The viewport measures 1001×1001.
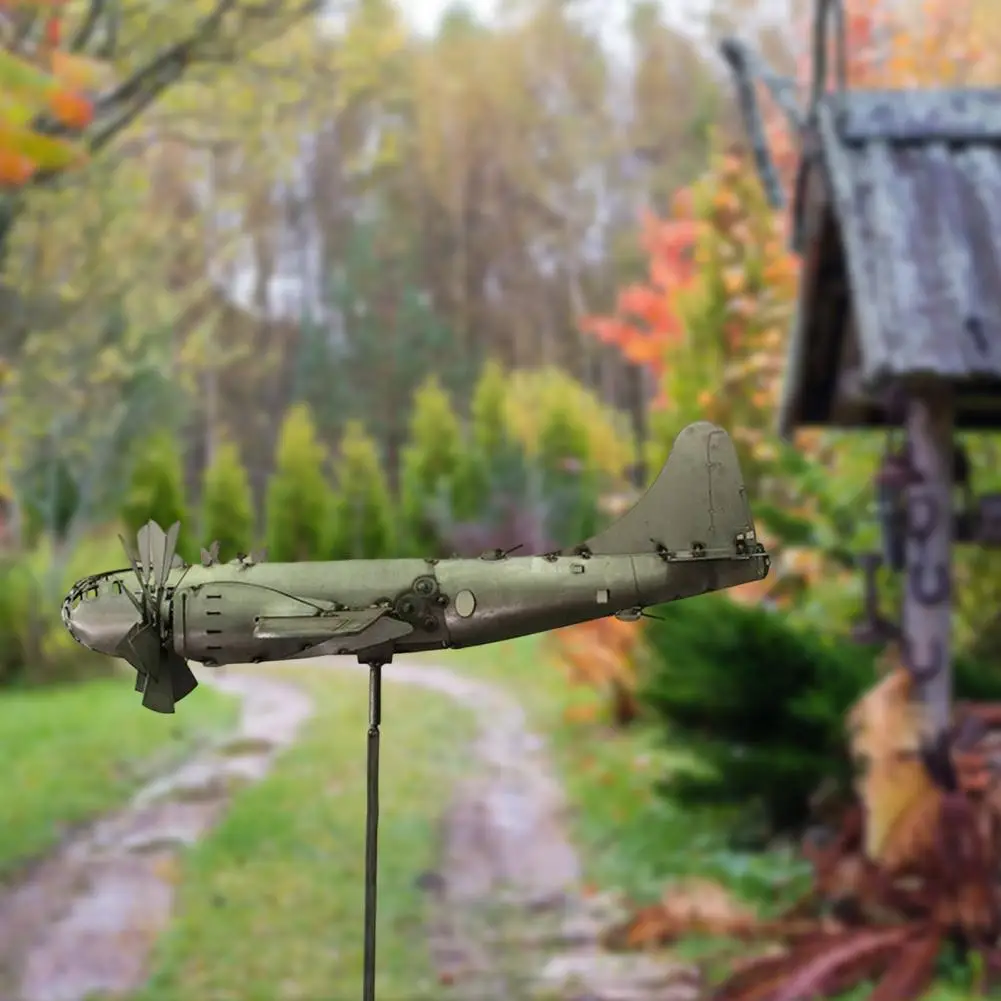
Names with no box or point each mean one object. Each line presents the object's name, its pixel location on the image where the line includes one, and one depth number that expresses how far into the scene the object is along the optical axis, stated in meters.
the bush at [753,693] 2.41
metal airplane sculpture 0.75
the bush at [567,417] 6.40
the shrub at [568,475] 5.74
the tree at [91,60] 1.93
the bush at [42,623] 4.59
